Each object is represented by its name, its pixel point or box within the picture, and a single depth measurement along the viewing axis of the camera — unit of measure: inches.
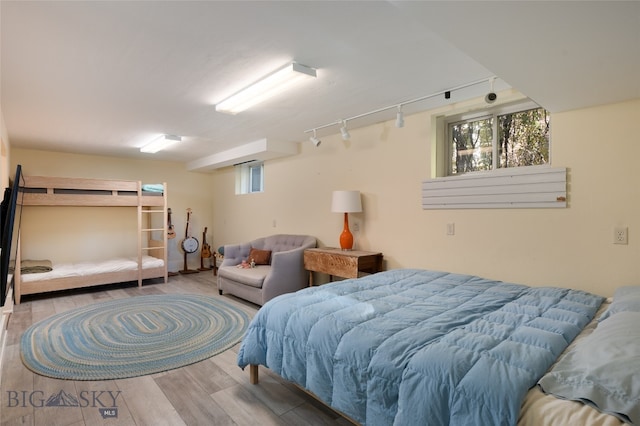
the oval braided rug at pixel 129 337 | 103.7
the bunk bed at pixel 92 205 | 177.3
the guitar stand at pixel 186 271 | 255.0
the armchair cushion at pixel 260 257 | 191.8
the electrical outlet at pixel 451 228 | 127.6
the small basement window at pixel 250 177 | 237.6
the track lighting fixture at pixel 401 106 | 95.5
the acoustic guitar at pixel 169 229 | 251.6
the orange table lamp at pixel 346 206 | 153.1
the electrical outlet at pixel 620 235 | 92.5
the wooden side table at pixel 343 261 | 141.7
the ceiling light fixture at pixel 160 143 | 178.7
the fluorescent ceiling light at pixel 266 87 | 93.0
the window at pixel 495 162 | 107.5
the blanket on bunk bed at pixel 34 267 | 178.9
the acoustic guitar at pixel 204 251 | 267.4
